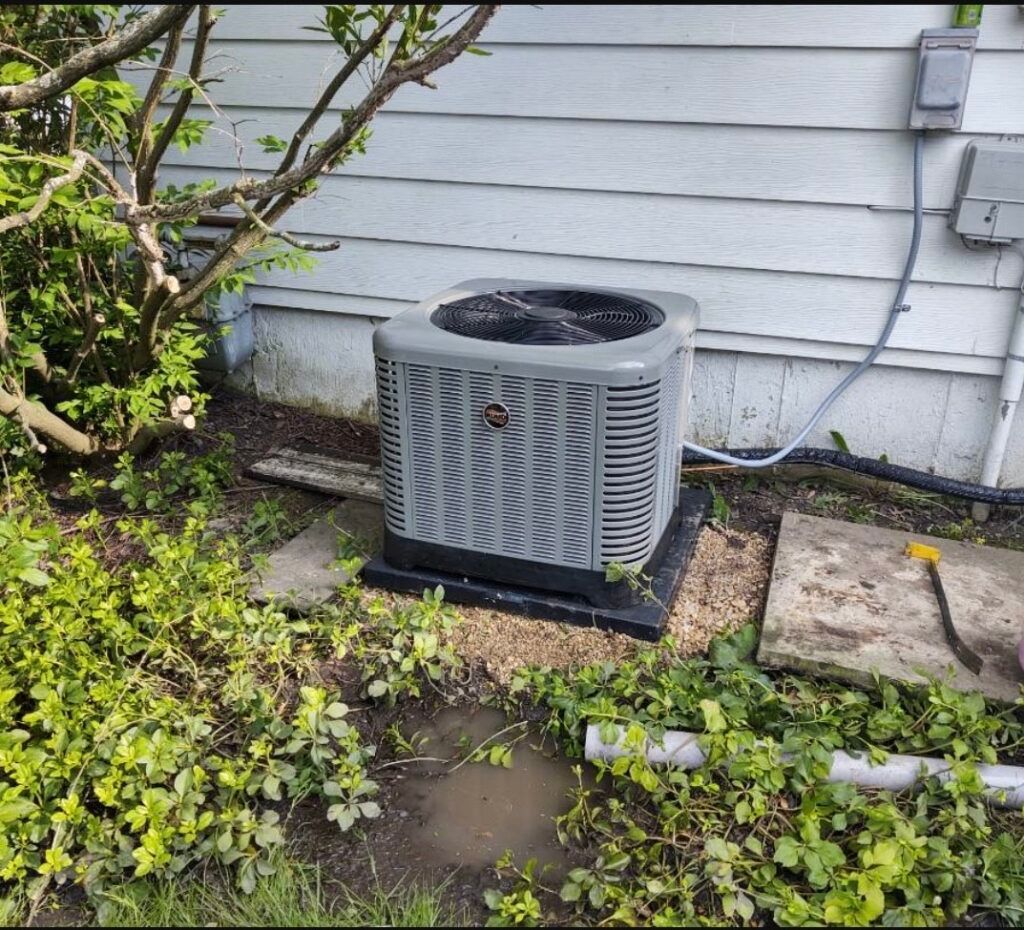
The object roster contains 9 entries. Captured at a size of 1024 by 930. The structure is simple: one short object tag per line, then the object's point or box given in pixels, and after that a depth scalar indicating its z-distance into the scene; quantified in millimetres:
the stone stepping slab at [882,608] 2203
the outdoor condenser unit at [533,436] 2217
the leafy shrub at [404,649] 2172
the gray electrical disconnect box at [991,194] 2564
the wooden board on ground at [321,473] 3176
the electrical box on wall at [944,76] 2533
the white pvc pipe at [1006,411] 2760
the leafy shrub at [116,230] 2436
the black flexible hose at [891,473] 2906
